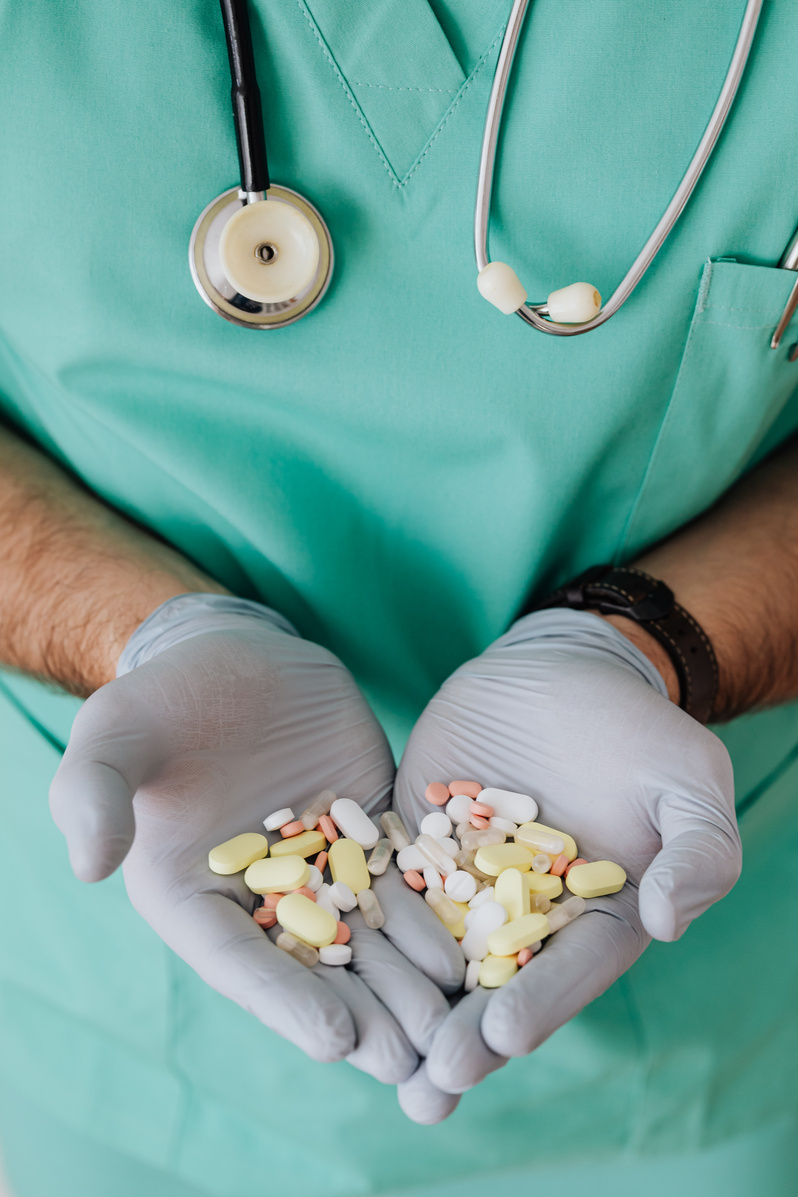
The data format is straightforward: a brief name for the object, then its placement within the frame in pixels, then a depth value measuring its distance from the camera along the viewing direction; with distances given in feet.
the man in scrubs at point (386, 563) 2.17
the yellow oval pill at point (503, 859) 2.34
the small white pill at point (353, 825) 2.42
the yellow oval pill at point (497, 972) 1.95
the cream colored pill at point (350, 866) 2.31
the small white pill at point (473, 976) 2.03
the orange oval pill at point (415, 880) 2.31
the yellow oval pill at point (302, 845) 2.29
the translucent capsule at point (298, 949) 2.02
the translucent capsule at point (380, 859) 2.34
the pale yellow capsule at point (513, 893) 2.22
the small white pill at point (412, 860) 2.34
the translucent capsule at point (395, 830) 2.42
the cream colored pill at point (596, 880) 2.11
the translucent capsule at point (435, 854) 2.34
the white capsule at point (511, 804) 2.42
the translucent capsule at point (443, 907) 2.27
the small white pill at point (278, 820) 2.35
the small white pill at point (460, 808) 2.44
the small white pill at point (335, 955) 2.03
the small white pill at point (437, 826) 2.40
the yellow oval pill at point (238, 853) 2.15
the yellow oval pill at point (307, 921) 2.06
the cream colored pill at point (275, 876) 2.19
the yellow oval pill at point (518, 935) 2.04
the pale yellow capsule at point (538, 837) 2.31
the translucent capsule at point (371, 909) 2.20
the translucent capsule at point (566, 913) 2.14
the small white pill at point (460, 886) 2.35
